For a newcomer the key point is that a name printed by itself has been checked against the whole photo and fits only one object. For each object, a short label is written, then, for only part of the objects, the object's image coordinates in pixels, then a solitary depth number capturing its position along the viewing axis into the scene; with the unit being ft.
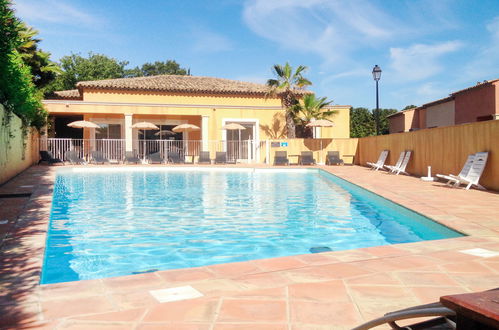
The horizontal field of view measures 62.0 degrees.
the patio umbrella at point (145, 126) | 66.28
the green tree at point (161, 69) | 168.55
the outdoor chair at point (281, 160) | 66.74
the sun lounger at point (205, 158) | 68.28
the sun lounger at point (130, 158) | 65.48
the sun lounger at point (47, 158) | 63.52
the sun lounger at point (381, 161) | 54.07
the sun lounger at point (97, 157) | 64.75
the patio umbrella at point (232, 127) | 70.13
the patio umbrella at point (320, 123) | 70.03
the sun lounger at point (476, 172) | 31.19
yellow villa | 69.51
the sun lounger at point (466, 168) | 33.14
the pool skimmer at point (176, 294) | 9.17
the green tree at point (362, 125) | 108.78
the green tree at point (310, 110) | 74.74
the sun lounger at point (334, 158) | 66.49
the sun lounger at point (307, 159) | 67.62
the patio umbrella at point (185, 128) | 68.28
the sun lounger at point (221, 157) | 68.33
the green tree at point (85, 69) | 124.16
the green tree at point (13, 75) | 24.17
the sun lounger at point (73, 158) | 62.28
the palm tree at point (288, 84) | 72.59
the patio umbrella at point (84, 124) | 64.49
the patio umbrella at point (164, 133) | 71.27
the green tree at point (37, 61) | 65.10
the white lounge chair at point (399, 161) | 47.95
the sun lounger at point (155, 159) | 67.21
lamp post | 56.65
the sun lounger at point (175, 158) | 69.36
